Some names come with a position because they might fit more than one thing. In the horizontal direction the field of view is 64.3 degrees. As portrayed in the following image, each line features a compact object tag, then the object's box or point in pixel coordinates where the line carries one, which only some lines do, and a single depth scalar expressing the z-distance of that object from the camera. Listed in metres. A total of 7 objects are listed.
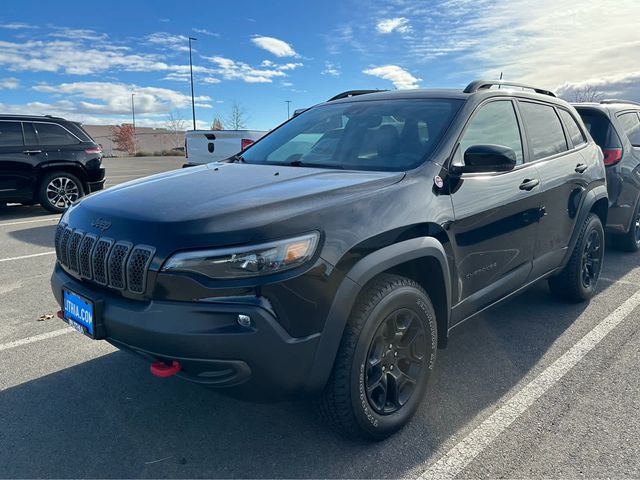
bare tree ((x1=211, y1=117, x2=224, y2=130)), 58.14
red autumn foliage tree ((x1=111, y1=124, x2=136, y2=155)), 65.56
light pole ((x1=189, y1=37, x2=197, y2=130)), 41.16
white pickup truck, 9.48
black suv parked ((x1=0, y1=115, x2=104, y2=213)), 8.90
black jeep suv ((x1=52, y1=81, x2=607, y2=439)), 2.06
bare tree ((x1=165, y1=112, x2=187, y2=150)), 56.36
